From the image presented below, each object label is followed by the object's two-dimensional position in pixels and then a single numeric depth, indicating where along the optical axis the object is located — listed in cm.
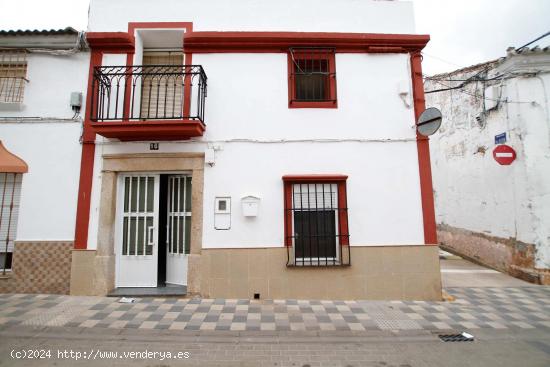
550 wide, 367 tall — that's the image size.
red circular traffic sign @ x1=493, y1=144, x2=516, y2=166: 696
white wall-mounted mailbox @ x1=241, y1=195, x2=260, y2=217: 558
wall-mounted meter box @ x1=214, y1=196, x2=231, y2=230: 566
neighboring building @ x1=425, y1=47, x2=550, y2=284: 675
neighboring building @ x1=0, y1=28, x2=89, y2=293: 559
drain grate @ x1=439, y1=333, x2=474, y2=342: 409
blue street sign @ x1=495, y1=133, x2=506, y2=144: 736
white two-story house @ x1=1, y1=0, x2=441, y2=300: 560
